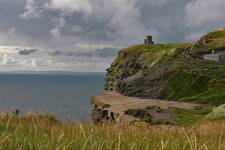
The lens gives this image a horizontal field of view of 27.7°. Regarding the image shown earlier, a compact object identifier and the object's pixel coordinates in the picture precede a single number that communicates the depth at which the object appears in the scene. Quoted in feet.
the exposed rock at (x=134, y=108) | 138.00
